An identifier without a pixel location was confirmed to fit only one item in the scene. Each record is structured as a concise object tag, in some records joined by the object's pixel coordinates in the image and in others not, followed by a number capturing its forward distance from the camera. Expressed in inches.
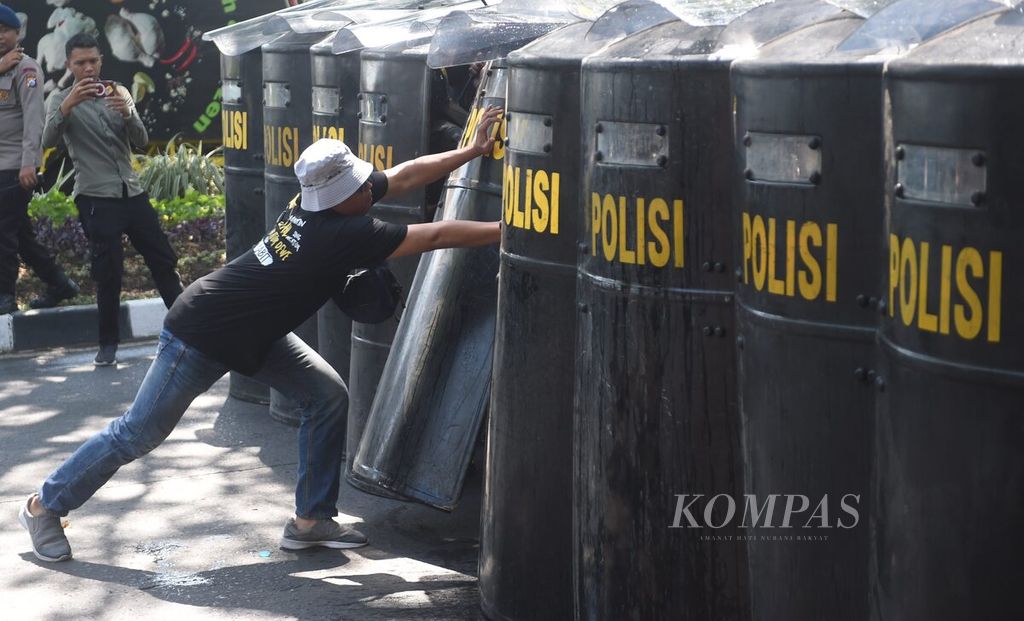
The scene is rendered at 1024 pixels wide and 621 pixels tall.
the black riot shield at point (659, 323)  269.9
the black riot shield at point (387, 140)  432.5
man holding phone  629.3
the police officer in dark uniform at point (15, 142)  682.2
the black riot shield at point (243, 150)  554.6
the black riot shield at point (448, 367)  381.1
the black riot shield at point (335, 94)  474.3
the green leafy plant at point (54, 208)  804.0
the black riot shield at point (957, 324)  194.5
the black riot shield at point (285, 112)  514.0
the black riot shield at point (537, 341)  309.1
